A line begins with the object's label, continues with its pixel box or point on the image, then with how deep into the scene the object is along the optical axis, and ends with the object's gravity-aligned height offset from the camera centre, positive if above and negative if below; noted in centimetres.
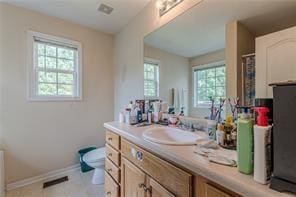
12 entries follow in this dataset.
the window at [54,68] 232 +43
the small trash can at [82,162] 257 -94
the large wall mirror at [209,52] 106 +38
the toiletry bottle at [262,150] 55 -17
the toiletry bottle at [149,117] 189 -21
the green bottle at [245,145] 60 -17
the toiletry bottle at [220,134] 98 -21
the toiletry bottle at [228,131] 96 -19
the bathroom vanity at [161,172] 61 -36
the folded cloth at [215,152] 73 -27
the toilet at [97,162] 213 -79
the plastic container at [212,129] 111 -20
